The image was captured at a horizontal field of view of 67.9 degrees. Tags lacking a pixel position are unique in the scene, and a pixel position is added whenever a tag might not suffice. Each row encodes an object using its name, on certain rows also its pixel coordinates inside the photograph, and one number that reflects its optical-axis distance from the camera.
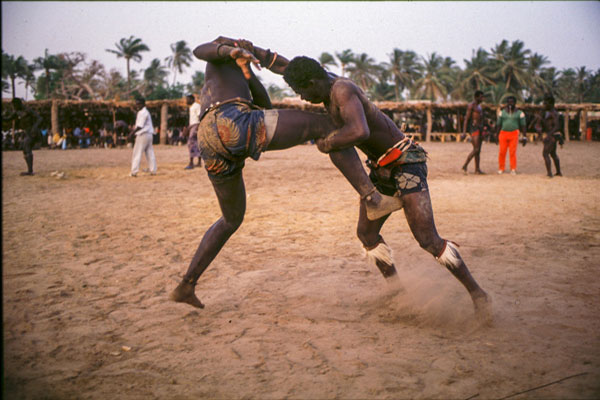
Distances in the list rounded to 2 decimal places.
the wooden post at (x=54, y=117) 27.11
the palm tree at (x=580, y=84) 53.95
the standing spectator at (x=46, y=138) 26.89
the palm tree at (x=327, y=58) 54.88
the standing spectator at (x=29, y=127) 10.79
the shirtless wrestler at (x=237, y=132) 2.62
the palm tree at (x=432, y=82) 53.19
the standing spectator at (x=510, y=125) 10.54
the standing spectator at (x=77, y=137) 28.04
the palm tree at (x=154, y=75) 56.62
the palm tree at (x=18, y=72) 45.11
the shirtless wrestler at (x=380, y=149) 2.64
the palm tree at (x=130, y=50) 49.97
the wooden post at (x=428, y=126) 32.95
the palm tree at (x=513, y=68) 49.38
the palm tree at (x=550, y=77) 55.53
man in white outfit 10.43
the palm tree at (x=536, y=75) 50.91
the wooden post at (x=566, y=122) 31.12
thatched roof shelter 27.48
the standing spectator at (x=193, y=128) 11.10
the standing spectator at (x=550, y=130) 10.02
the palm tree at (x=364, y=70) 57.06
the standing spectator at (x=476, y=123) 10.80
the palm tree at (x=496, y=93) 46.91
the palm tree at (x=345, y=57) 56.62
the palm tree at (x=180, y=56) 56.41
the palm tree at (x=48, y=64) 44.55
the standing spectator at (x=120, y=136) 28.75
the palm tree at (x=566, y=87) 59.59
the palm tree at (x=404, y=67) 56.62
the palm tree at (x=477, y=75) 50.97
